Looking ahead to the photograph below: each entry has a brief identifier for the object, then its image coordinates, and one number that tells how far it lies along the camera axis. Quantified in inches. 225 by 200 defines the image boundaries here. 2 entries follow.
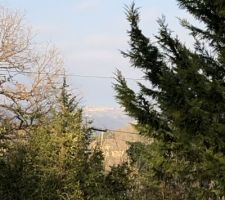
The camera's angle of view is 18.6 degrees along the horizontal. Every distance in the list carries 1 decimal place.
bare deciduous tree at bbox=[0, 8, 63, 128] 1491.1
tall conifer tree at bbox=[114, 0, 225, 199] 408.2
